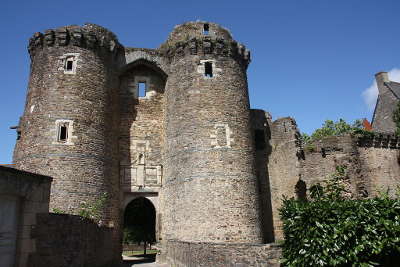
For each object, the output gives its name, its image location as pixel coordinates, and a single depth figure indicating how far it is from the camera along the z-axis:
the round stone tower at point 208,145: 14.12
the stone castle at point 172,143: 14.06
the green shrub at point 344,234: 8.09
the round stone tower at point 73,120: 13.72
